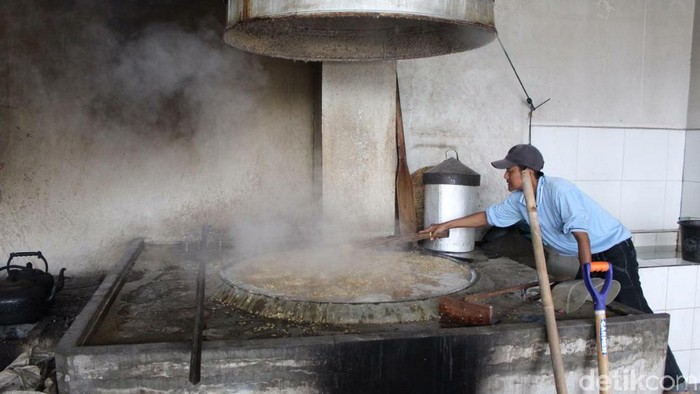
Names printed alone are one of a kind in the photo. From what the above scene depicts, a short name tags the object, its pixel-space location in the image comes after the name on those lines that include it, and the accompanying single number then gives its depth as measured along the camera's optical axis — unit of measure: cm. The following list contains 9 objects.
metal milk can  433
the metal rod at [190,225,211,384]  226
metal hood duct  209
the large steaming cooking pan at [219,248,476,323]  279
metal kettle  336
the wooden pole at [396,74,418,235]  454
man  326
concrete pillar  418
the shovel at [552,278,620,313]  284
